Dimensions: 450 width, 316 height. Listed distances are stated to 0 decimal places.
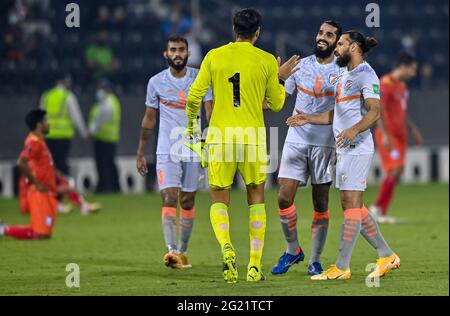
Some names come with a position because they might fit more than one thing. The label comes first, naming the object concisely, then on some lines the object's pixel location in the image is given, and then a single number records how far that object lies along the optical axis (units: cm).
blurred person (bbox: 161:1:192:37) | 2433
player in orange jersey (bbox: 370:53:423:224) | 1692
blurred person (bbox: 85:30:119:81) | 2386
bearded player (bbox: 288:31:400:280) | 1043
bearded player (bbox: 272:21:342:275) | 1098
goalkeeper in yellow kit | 1010
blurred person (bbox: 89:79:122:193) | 2216
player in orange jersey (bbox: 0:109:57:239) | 1490
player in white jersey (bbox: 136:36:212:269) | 1187
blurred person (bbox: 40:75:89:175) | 2094
